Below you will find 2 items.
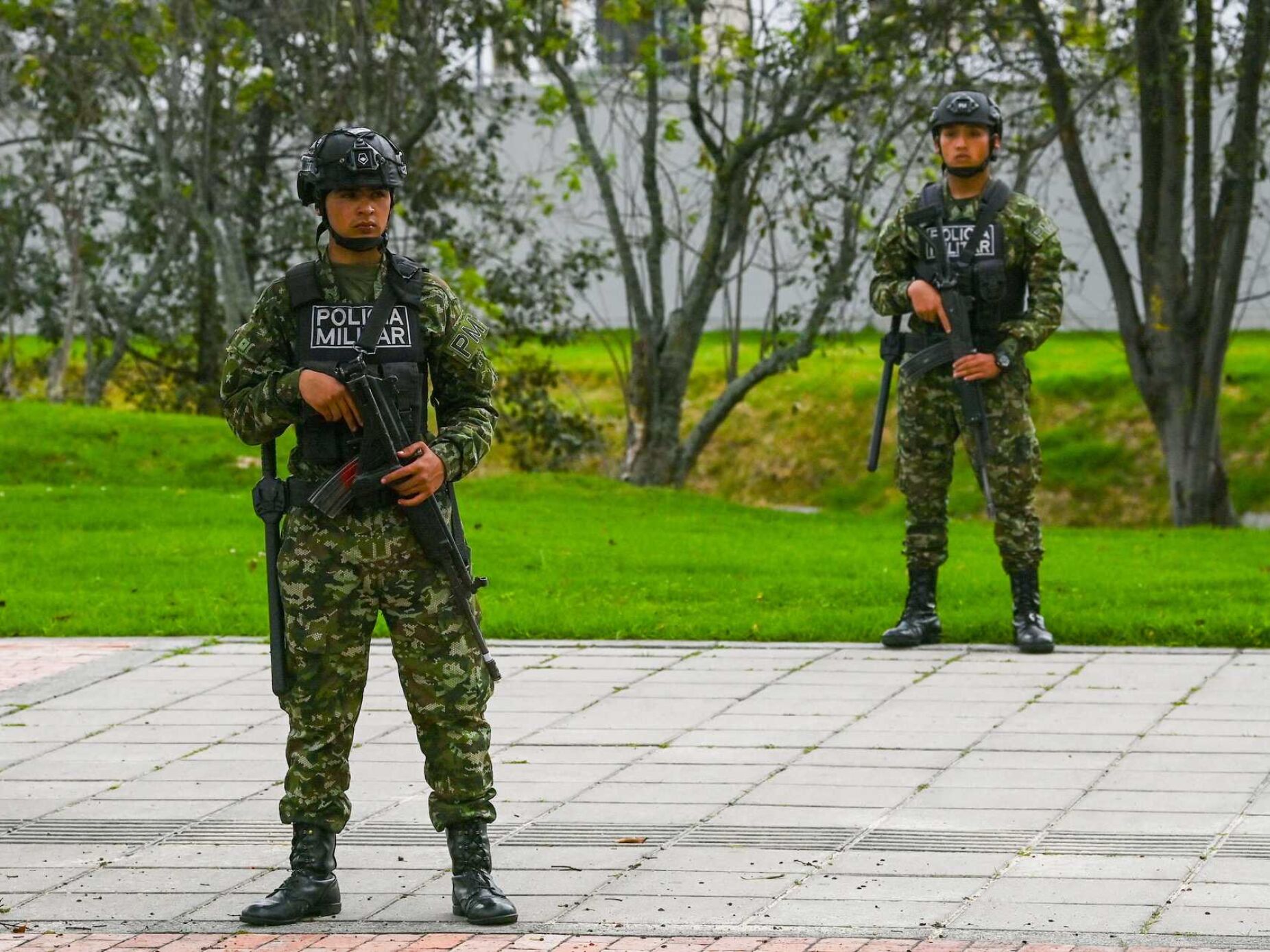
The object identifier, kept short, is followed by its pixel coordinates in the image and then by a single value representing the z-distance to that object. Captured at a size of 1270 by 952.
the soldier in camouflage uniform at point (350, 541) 9.84
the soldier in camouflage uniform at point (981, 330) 17.24
